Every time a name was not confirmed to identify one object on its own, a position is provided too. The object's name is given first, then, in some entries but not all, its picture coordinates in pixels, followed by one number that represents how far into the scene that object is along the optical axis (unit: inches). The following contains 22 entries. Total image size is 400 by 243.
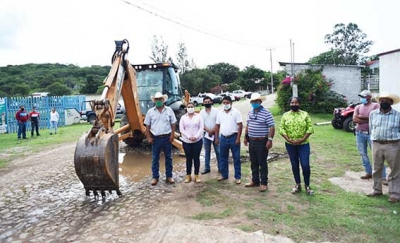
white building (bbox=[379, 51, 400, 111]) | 427.6
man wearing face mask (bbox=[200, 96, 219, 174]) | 274.2
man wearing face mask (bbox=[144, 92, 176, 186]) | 250.2
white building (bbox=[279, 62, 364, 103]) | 755.4
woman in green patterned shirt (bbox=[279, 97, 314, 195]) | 210.2
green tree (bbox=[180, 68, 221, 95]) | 1654.8
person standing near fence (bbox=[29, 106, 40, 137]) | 623.2
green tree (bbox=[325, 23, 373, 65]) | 2262.6
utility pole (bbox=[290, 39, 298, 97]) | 667.7
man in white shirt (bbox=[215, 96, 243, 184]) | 246.1
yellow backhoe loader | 196.5
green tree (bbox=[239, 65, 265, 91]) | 2370.8
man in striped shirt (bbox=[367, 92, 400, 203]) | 200.2
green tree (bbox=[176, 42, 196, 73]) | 1651.1
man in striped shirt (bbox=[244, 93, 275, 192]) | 225.6
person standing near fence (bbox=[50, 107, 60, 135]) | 647.8
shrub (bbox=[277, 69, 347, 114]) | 722.2
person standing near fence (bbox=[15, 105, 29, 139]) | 588.7
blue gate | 741.9
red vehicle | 489.7
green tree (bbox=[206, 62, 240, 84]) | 2603.3
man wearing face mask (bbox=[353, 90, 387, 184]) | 245.4
